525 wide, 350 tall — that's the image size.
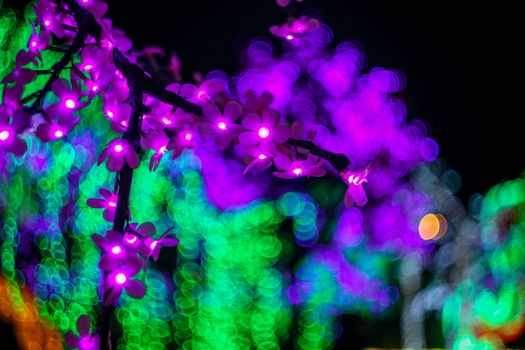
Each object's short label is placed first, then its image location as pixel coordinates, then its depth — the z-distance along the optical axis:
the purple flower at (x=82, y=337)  1.00
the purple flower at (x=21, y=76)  1.02
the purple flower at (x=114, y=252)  0.98
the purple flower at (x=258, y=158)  1.05
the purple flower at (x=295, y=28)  1.49
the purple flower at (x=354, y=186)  1.04
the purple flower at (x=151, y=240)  1.05
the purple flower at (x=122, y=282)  0.99
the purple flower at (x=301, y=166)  1.05
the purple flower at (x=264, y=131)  1.03
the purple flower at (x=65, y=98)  1.03
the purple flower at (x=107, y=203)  1.08
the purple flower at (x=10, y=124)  1.00
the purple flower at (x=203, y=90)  1.10
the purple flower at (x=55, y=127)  1.03
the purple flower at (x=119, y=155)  1.01
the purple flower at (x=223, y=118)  1.04
